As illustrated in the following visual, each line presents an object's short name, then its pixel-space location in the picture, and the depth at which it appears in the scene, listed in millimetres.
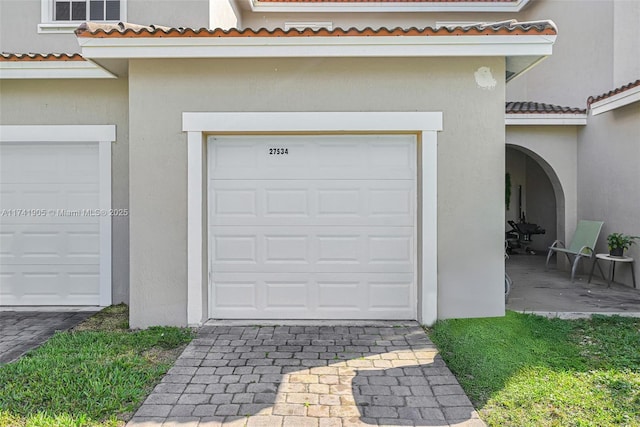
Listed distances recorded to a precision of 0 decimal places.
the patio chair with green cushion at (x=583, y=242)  9305
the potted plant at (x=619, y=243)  8606
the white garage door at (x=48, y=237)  7461
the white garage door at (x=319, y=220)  6441
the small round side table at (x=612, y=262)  8517
